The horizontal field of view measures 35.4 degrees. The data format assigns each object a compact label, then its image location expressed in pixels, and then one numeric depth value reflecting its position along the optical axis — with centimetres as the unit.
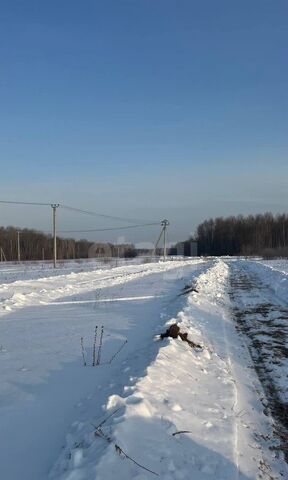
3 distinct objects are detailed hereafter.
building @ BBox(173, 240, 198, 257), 14474
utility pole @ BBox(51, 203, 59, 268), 5218
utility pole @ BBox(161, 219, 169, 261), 7072
